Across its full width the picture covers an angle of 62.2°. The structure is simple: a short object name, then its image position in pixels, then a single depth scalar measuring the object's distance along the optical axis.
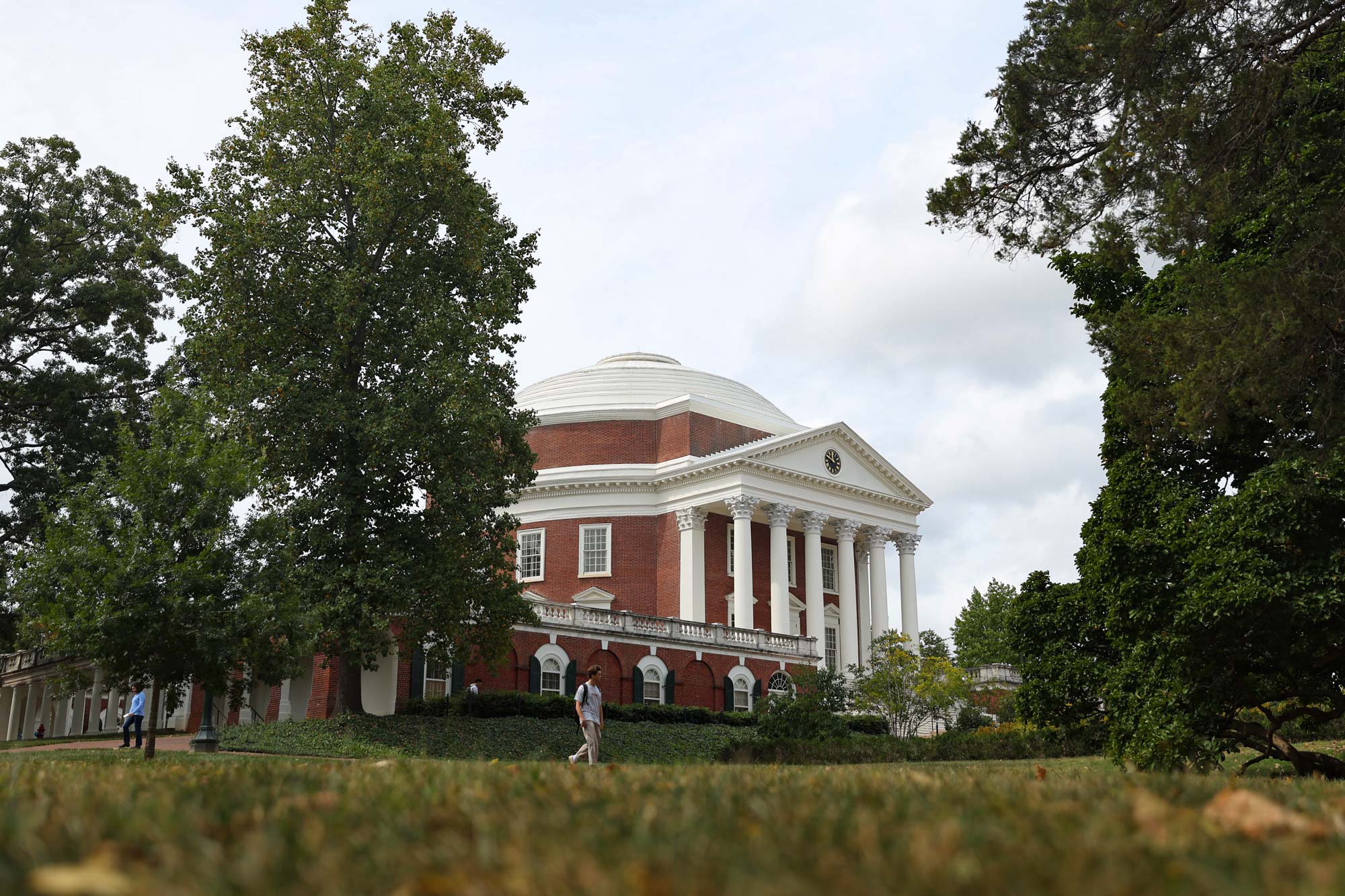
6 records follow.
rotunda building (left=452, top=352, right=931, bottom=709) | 51.59
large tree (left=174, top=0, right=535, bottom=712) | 25.98
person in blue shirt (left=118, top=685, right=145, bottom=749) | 29.14
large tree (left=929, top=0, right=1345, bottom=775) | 12.41
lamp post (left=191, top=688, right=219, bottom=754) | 25.23
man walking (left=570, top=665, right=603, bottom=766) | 18.16
